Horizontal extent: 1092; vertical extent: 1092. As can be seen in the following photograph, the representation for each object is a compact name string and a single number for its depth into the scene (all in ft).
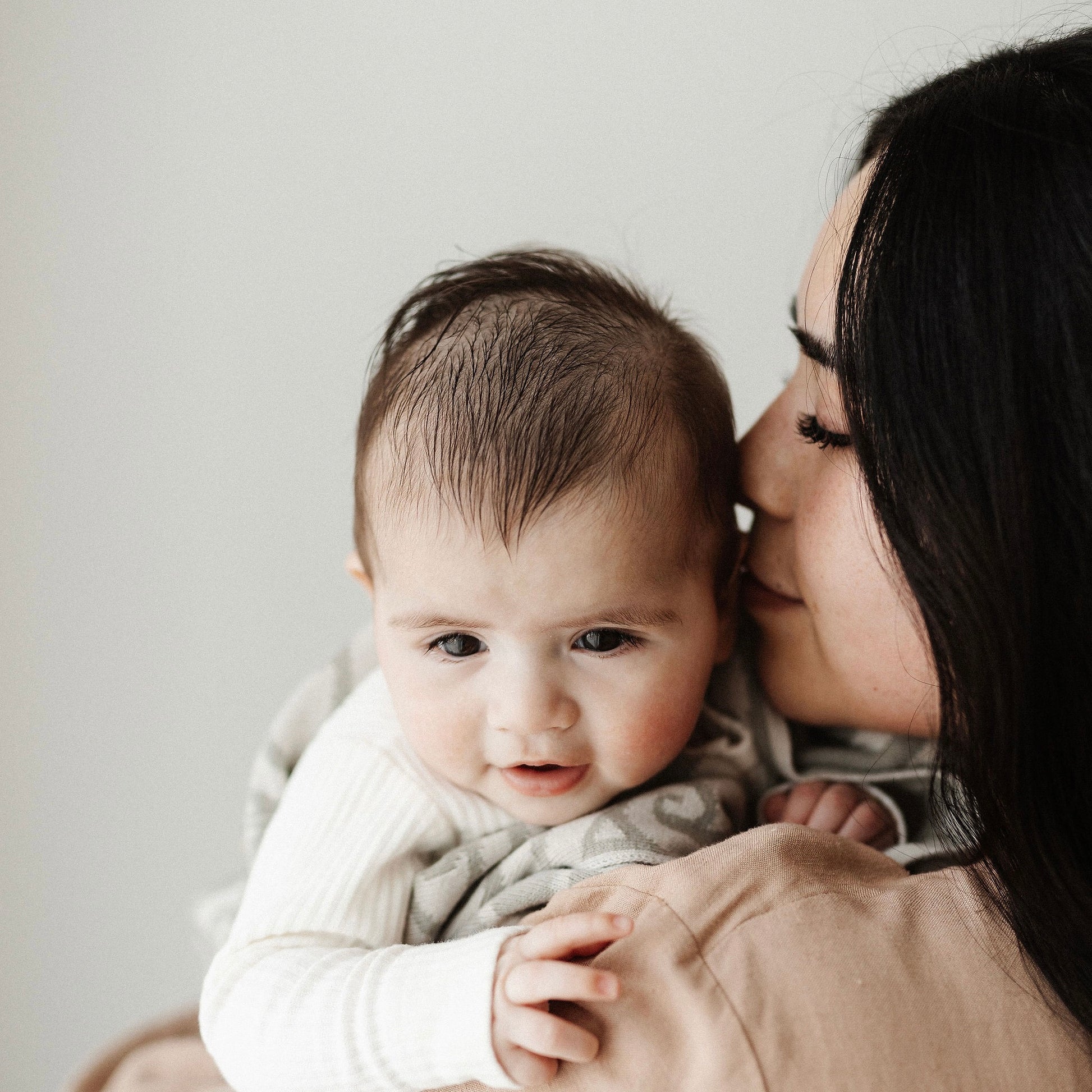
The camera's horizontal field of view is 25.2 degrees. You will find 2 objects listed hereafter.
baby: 2.35
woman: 2.16
